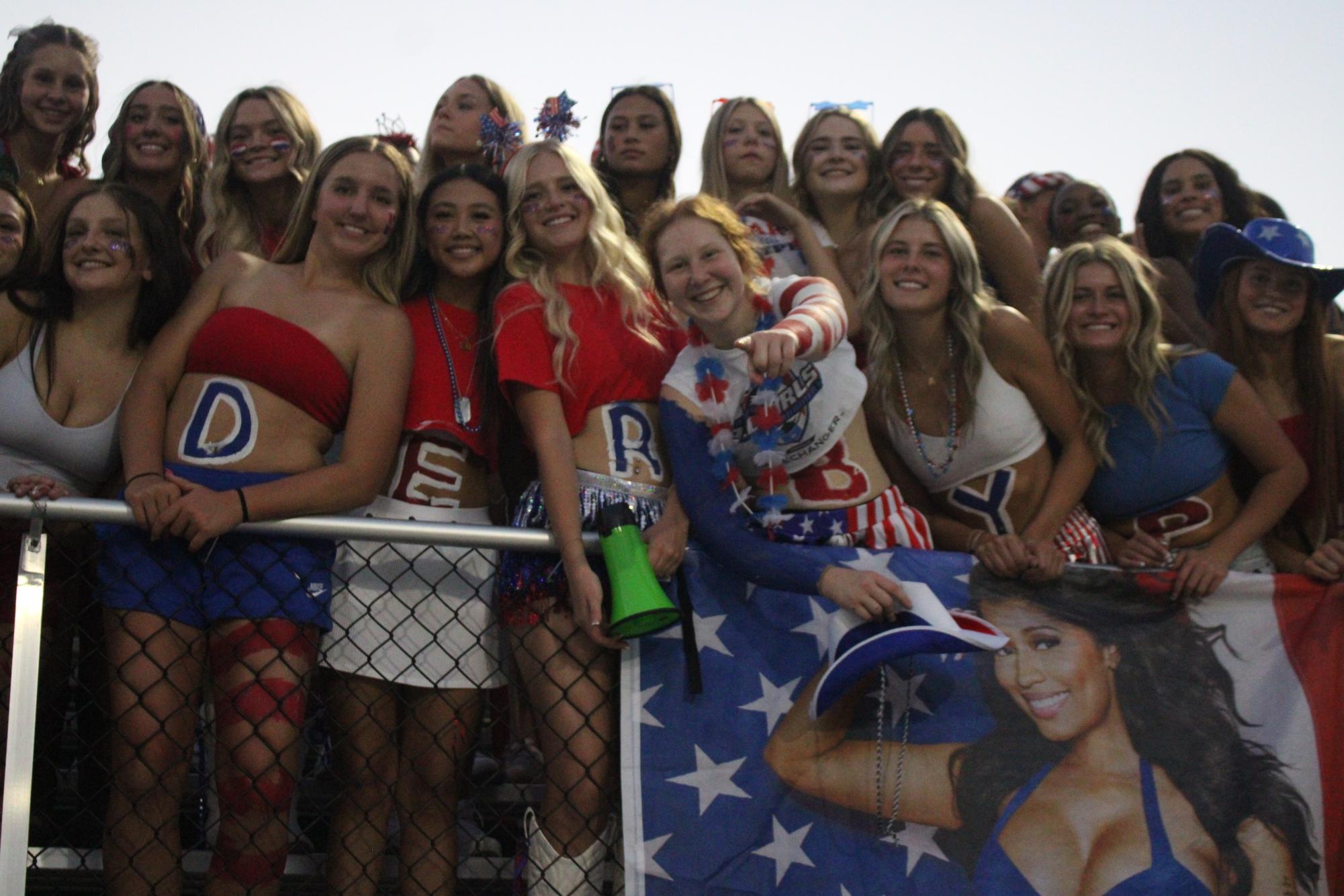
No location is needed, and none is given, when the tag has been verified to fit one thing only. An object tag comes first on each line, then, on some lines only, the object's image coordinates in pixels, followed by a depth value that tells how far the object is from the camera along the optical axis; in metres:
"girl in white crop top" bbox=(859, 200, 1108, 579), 3.39
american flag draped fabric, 2.84
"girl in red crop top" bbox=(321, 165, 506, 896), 3.08
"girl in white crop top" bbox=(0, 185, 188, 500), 3.16
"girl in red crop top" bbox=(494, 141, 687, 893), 2.98
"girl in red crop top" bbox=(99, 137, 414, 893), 2.88
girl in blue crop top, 3.43
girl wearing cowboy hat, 3.54
